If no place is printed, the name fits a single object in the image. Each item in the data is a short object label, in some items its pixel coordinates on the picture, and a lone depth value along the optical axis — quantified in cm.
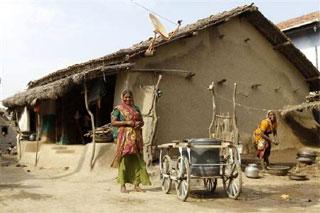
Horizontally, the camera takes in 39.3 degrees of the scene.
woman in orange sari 1105
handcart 739
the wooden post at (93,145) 1144
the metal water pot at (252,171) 1011
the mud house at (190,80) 1226
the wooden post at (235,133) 1168
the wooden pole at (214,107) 1160
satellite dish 1050
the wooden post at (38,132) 1428
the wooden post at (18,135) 1697
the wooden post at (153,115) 1141
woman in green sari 821
